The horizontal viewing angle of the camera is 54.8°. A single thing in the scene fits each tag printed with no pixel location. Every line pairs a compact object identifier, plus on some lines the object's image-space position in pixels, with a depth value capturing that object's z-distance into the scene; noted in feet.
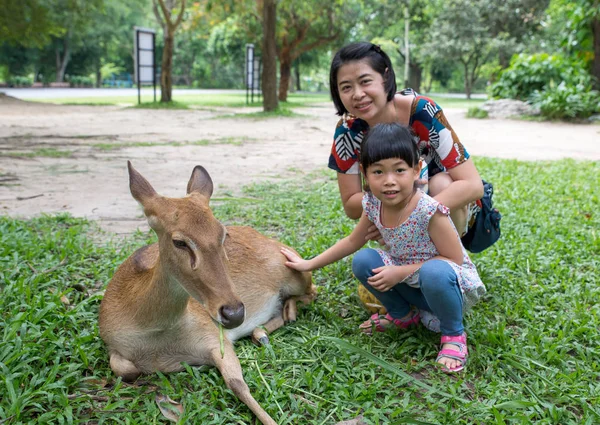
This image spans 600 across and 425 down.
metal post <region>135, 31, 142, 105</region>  66.49
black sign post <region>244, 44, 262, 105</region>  76.63
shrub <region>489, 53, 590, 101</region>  53.72
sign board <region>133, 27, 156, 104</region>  66.83
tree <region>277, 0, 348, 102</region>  73.92
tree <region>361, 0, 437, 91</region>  125.29
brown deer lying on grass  7.47
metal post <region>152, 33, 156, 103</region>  69.91
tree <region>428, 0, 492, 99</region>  120.37
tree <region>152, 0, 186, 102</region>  65.06
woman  10.13
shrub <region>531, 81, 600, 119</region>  49.19
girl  9.04
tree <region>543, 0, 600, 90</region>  50.11
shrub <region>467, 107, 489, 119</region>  57.38
